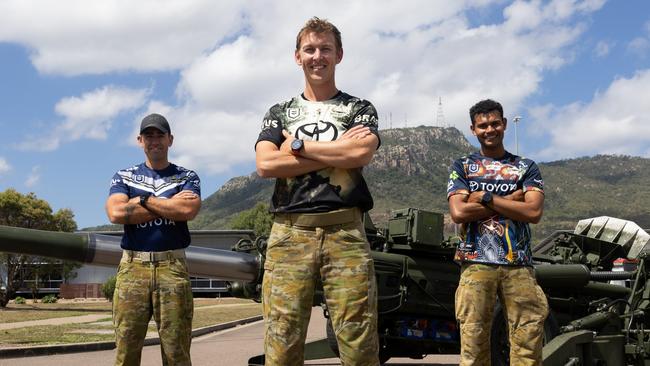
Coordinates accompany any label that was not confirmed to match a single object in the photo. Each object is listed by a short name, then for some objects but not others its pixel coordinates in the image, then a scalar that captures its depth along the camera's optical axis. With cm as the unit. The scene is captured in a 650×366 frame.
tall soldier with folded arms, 348
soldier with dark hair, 469
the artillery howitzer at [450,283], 703
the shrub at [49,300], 3919
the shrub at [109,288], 3575
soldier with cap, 461
